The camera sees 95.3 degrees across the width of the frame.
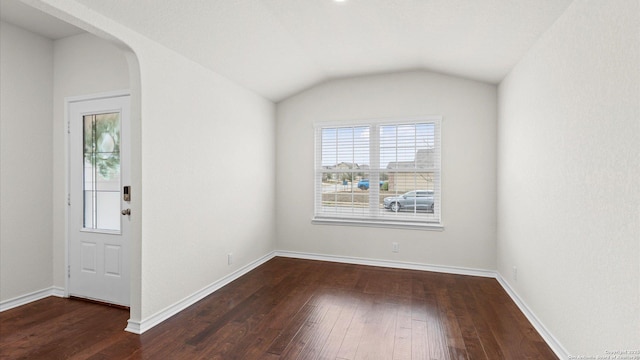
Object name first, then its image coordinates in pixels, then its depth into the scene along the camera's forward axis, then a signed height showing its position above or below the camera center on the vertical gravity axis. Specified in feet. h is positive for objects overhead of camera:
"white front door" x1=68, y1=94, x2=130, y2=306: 9.51 -0.79
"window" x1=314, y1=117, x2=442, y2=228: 13.37 +0.23
